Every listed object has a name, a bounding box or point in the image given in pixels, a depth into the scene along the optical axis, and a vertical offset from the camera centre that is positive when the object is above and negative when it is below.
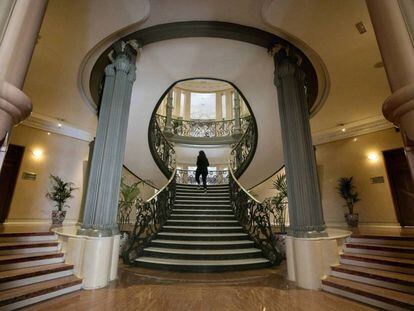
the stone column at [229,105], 11.94 +6.25
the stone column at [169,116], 9.86 +4.74
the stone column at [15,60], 0.89 +0.69
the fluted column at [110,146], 2.96 +1.06
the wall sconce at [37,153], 6.36 +1.89
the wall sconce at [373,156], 6.55 +1.86
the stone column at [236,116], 10.21 +4.96
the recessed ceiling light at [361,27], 3.03 +2.70
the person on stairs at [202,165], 7.31 +1.78
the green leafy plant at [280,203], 5.48 +0.38
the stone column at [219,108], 12.16 +6.20
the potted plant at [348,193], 6.37 +0.75
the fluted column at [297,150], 3.00 +1.01
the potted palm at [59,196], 5.23 +0.59
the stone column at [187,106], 12.23 +6.35
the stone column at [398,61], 0.96 +0.76
